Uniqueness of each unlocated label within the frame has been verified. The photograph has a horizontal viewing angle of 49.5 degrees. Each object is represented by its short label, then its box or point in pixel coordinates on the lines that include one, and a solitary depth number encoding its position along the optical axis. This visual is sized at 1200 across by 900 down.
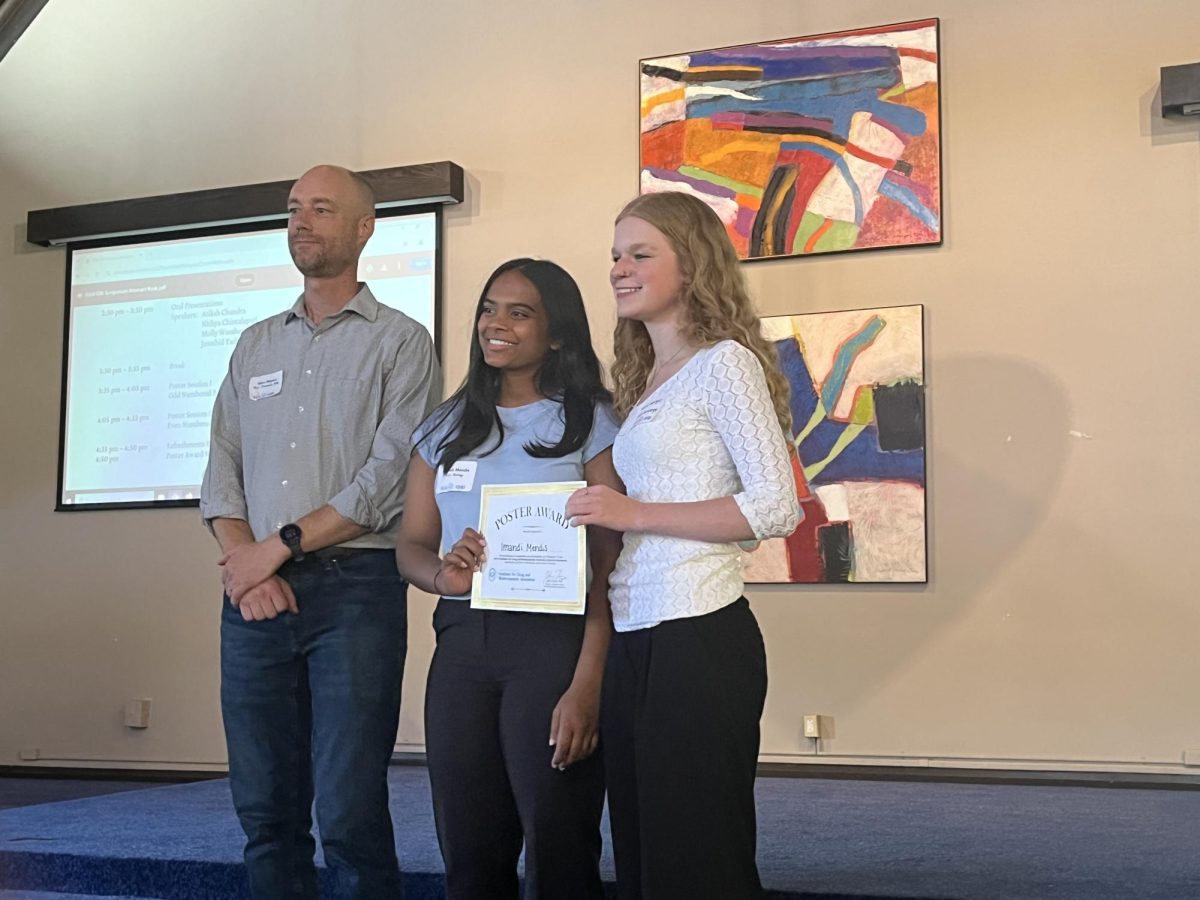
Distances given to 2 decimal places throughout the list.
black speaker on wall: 4.15
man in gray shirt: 2.12
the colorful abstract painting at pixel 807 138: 4.54
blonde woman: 1.72
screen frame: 5.12
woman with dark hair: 1.85
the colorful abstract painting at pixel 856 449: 4.47
